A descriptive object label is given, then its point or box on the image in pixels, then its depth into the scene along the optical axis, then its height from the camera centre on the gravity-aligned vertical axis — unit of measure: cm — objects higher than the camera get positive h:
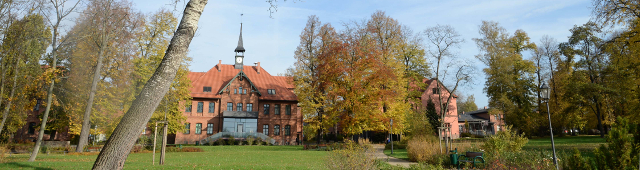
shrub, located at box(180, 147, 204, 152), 2304 -222
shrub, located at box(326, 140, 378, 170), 739 -97
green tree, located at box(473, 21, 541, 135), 3391 +455
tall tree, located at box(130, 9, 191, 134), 2641 +455
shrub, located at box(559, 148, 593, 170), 502 -71
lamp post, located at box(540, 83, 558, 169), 1109 +95
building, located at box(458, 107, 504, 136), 5100 -90
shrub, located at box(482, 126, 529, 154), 1205 -95
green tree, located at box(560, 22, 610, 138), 2700 +444
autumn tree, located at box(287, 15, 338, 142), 2477 +391
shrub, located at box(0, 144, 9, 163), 1237 -139
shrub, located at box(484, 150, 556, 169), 938 -133
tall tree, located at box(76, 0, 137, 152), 1905 +574
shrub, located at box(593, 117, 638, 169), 462 -48
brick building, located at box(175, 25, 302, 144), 3716 +127
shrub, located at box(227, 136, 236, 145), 3349 -232
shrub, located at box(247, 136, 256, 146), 3241 -223
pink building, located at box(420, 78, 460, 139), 4542 +258
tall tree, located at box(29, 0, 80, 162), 1514 +405
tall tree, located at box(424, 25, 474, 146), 2717 +412
